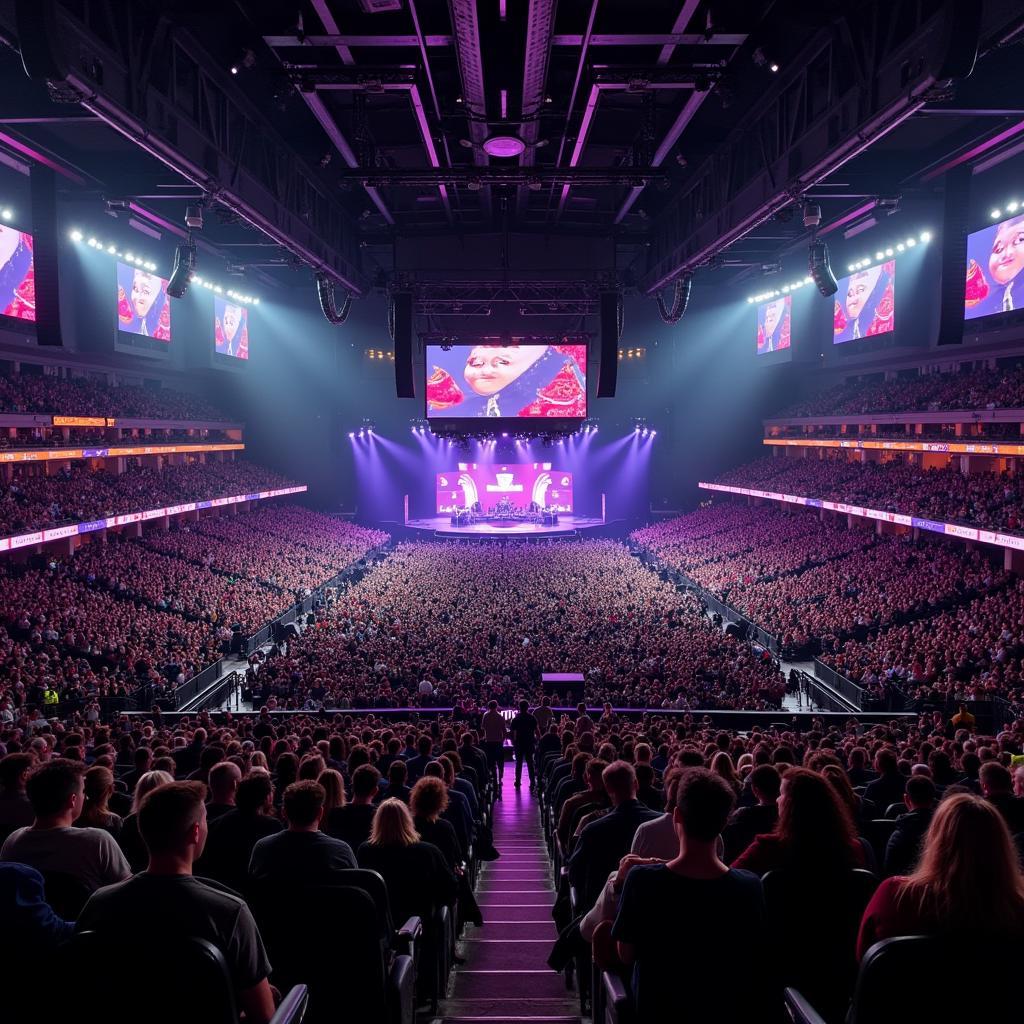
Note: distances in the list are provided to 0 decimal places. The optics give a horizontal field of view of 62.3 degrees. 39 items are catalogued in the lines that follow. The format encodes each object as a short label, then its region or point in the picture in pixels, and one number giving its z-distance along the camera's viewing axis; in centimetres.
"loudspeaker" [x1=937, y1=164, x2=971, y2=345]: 1909
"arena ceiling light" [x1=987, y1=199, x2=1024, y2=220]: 2339
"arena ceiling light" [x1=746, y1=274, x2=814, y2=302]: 3981
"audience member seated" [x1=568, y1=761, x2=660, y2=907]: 478
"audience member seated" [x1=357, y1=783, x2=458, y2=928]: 477
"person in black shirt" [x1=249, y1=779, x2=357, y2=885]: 367
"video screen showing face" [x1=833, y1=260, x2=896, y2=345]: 3203
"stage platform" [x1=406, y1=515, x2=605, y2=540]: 4791
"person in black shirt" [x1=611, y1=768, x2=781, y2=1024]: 289
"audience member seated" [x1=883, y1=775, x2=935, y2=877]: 442
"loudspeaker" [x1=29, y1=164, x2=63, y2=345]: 1708
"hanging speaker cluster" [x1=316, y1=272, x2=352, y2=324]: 2277
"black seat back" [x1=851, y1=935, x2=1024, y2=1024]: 246
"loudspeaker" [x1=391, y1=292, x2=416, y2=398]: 2338
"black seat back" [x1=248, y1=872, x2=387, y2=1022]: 348
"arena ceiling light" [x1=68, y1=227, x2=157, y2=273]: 2868
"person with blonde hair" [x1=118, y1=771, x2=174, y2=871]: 490
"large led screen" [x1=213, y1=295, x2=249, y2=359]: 4078
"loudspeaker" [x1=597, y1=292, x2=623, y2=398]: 2352
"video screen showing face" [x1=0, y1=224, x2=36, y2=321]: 2309
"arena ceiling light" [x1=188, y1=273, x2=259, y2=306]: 3850
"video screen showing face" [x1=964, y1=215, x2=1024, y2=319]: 2342
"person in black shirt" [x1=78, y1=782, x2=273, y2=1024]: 262
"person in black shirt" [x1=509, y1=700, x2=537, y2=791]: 1405
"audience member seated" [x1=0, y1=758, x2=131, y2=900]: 363
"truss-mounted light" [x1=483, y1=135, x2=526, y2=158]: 1425
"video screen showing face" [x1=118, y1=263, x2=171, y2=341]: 3219
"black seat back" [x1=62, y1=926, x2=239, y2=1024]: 251
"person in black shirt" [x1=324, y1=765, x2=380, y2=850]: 531
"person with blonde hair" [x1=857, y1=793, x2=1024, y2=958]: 257
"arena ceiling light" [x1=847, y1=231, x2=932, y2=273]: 2973
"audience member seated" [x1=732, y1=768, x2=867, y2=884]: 339
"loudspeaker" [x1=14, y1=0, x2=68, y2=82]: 884
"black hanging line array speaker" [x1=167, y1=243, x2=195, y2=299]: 1744
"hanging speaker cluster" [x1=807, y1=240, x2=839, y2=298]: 1809
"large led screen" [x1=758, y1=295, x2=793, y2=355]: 4181
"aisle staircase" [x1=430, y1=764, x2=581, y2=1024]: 530
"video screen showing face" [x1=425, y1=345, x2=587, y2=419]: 3203
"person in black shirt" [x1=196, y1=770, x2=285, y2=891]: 456
